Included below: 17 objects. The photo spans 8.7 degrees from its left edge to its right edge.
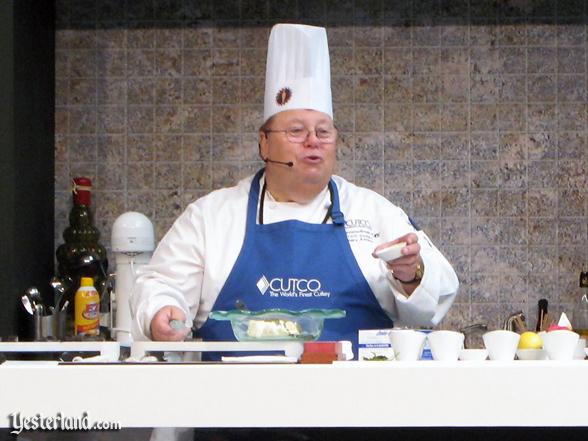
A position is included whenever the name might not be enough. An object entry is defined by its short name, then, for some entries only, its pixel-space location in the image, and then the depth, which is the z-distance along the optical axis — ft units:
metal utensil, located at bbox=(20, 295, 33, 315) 31.20
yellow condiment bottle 31.50
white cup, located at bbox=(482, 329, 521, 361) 25.81
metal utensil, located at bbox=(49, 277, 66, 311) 31.70
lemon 26.32
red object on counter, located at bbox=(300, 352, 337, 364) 24.16
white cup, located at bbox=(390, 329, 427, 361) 26.06
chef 30.15
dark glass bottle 32.13
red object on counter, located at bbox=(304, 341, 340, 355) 24.49
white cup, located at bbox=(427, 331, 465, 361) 25.58
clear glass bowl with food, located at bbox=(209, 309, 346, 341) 26.47
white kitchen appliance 31.54
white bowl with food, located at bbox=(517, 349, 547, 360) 26.27
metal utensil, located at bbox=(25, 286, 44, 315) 31.35
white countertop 22.29
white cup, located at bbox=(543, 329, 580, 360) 25.13
